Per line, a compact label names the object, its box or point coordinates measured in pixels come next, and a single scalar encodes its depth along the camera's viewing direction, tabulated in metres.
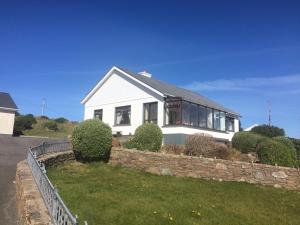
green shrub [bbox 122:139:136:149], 15.54
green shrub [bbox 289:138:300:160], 16.96
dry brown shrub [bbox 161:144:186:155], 15.57
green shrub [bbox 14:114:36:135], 30.78
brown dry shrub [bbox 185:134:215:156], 14.67
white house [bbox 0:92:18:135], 26.94
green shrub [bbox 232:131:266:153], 19.52
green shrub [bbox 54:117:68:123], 45.86
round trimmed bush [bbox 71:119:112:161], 13.21
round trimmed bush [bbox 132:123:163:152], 15.34
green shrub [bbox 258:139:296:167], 11.51
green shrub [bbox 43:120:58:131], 36.70
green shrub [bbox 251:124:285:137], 27.24
